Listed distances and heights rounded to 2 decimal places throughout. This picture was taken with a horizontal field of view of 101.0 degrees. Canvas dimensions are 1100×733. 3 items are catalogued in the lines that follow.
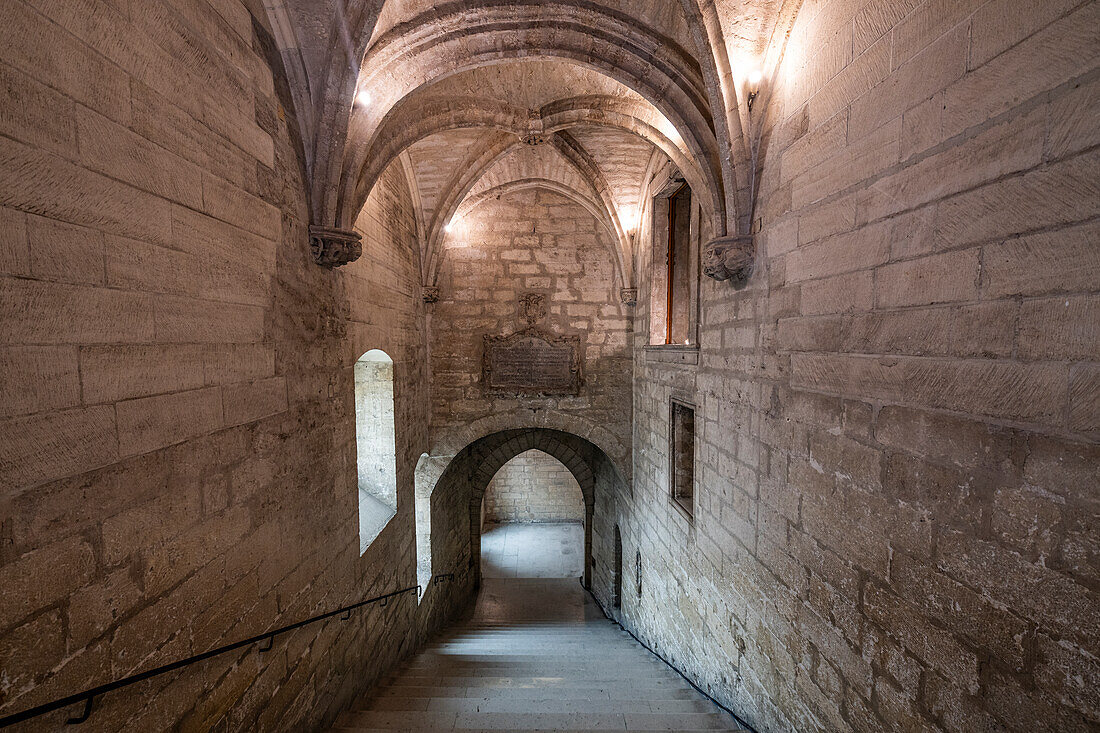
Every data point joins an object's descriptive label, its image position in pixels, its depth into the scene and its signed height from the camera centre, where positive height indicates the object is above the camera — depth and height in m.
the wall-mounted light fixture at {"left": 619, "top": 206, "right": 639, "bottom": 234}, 6.22 +1.70
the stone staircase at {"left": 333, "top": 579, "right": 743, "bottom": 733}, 3.19 -2.97
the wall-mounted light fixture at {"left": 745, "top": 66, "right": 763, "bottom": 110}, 2.83 +1.61
